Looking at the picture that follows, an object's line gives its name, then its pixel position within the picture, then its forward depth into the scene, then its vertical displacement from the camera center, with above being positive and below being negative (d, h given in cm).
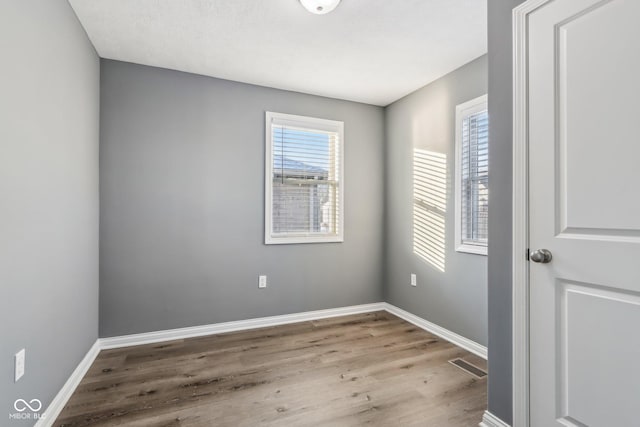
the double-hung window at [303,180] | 339 +40
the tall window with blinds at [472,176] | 273 +35
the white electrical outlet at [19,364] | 147 -69
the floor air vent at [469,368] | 235 -117
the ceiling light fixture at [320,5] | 197 +132
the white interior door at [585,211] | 119 +2
